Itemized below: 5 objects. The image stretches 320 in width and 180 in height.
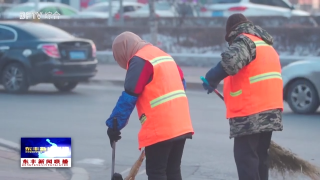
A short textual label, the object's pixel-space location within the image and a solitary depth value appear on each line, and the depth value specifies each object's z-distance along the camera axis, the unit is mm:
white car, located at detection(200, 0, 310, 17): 24828
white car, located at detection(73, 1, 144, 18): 28928
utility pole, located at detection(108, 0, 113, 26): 24500
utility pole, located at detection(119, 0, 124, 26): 24547
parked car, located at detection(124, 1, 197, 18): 27391
